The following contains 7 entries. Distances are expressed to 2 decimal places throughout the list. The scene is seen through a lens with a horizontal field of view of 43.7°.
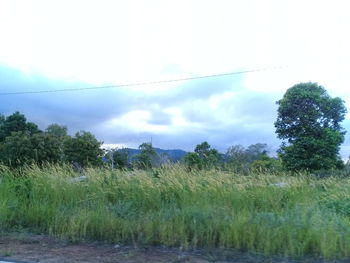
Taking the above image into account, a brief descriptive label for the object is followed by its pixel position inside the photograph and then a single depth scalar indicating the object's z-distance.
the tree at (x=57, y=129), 61.69
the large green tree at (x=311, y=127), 29.27
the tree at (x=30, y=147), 40.72
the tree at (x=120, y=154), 42.00
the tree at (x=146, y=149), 44.88
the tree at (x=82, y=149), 45.31
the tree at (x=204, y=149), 38.93
